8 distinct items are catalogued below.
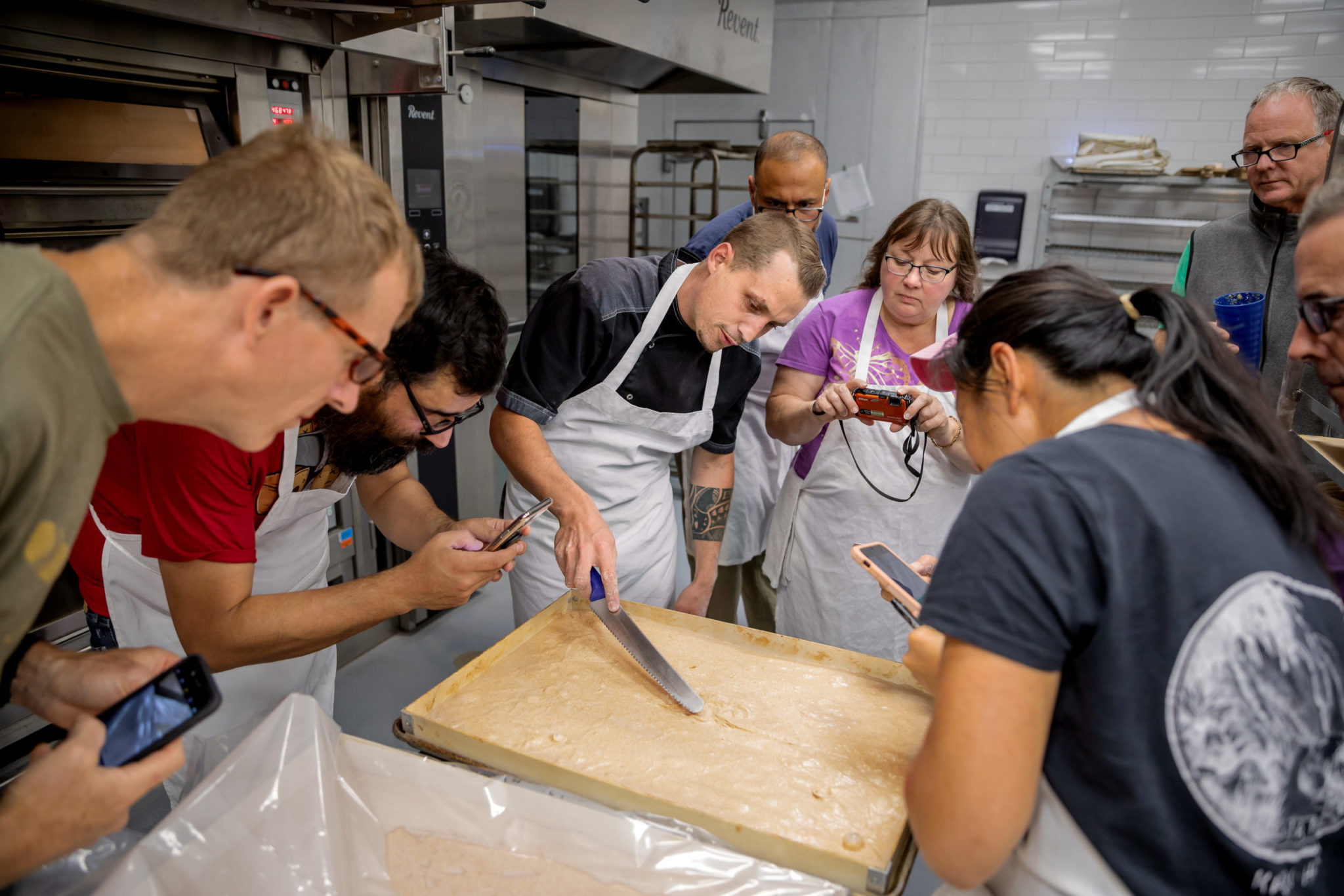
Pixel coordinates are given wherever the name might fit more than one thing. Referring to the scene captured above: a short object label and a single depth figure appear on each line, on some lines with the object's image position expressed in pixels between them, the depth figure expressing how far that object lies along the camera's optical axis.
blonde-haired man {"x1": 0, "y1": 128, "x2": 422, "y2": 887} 0.66
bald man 2.48
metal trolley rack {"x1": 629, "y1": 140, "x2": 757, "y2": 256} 3.97
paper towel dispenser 5.47
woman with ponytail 0.77
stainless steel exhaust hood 2.46
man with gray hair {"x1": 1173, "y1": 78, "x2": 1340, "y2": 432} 2.00
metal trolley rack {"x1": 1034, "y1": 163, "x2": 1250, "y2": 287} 4.99
